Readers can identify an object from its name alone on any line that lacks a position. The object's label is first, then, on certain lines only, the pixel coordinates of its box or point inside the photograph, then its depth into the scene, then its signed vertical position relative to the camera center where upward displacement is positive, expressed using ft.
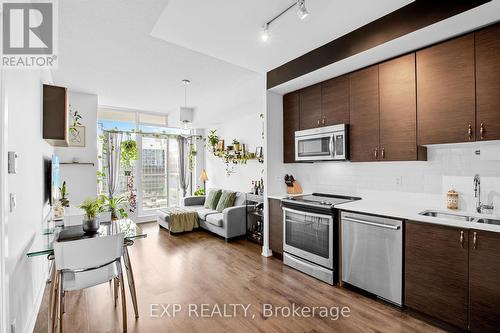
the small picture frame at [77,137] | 16.52 +2.09
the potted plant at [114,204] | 9.53 -2.46
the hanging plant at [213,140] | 20.59 +2.28
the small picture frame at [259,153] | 16.72 +0.96
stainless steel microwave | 10.00 +0.99
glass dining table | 7.00 -2.04
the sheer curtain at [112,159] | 19.31 +0.67
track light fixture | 6.31 +4.27
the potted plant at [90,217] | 7.52 -1.56
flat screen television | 11.03 -0.60
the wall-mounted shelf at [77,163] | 16.26 +0.32
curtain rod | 19.27 +2.81
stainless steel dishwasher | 7.69 -2.96
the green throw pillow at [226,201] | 17.37 -2.42
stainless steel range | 9.50 -2.84
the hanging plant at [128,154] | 19.67 +1.11
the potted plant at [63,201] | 12.59 -1.70
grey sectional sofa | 14.97 -3.39
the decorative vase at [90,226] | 7.51 -1.78
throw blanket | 16.61 -3.62
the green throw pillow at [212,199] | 18.89 -2.51
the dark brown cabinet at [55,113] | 9.50 +2.16
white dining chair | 6.12 -2.52
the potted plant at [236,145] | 18.50 +1.66
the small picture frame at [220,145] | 20.15 +1.80
